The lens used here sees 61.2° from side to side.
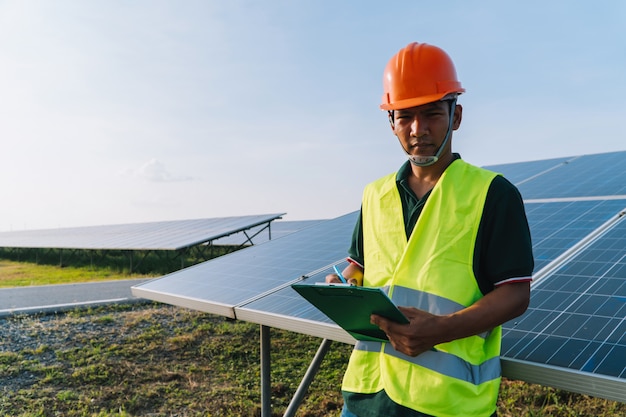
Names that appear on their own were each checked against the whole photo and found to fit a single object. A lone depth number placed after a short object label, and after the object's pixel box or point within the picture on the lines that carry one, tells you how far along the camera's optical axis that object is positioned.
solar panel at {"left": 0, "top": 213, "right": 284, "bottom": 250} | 17.45
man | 2.08
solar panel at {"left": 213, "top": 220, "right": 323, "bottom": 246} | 23.02
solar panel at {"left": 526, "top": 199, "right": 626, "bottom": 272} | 4.28
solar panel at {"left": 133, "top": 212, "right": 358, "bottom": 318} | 4.89
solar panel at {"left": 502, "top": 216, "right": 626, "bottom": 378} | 2.57
